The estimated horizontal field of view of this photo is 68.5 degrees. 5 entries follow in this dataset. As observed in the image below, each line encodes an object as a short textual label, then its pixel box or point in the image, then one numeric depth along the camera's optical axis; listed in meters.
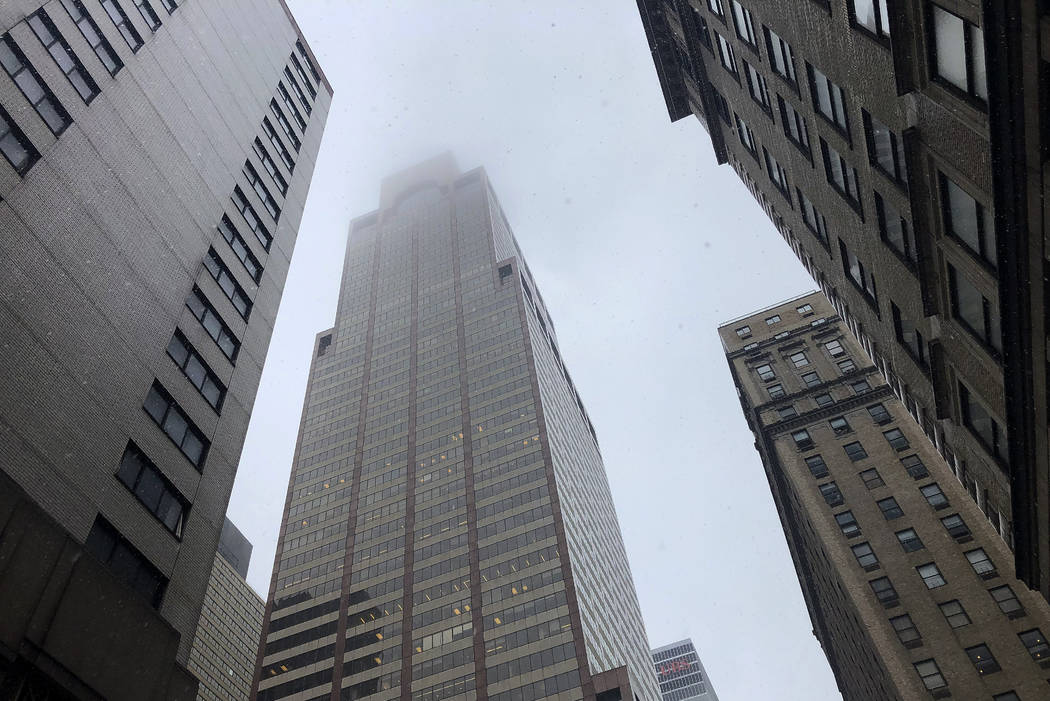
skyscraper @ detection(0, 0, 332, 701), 18.62
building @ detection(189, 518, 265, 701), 149.50
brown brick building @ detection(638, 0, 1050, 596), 15.71
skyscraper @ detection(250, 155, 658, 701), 88.94
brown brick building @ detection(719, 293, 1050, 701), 46.66
